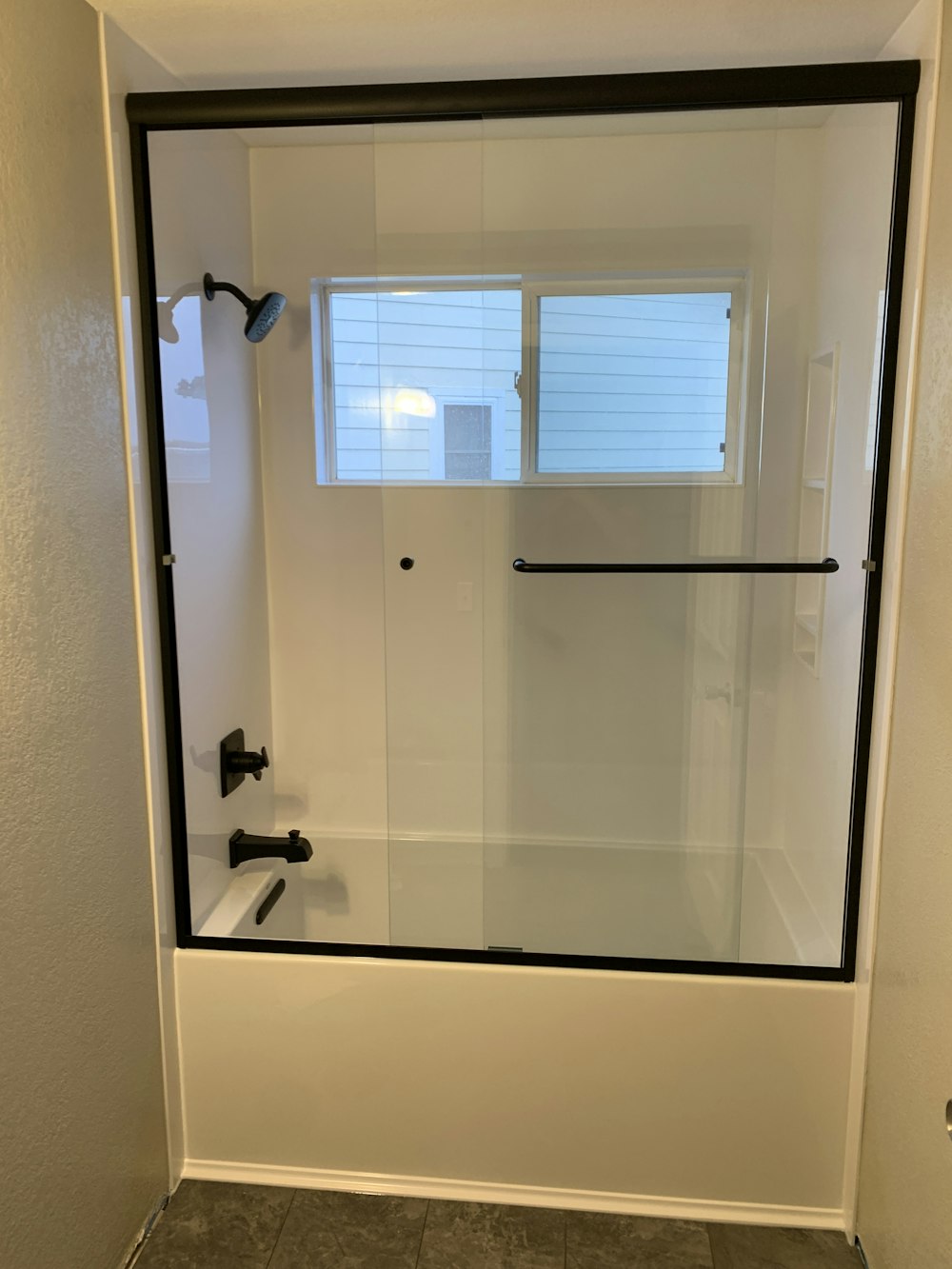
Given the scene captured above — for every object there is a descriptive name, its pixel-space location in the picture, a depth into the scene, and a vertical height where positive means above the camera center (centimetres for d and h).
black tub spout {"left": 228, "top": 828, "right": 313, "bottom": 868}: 229 -94
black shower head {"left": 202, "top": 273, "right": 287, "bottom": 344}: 230 +39
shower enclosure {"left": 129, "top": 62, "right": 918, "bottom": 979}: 185 -4
